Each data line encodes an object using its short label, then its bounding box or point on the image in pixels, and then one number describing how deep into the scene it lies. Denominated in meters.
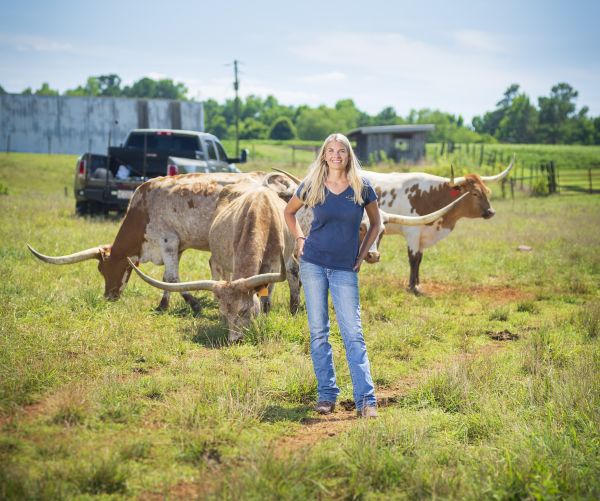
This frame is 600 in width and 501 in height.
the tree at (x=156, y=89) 136.88
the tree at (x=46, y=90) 130.04
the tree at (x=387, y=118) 144.50
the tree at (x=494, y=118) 140.00
